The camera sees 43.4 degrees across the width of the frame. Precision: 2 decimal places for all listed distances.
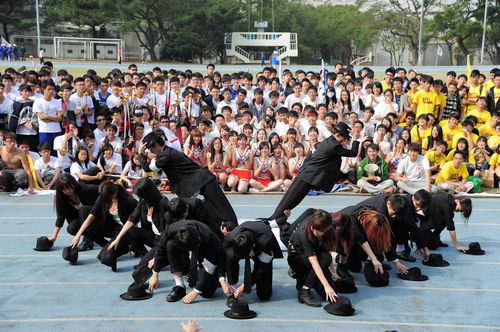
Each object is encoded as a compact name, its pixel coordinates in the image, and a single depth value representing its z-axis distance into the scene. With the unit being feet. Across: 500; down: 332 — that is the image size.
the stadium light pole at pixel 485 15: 135.68
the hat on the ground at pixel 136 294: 18.76
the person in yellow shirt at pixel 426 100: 39.29
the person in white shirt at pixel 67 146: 34.27
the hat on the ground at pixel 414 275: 20.65
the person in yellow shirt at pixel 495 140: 36.50
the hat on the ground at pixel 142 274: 19.42
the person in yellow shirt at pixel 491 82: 40.98
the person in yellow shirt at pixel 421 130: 36.60
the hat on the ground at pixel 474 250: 23.61
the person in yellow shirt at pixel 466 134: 36.19
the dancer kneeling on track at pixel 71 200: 22.38
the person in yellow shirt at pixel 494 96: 40.00
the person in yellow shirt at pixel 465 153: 34.69
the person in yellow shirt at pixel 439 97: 39.63
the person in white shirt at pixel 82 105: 36.19
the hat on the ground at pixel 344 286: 19.61
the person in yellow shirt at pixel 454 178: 33.91
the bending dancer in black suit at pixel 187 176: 22.09
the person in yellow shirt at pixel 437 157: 34.83
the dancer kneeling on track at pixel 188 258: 18.16
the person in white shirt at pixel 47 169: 33.88
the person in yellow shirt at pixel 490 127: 37.01
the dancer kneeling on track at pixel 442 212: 22.59
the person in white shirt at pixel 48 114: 34.81
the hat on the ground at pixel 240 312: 17.34
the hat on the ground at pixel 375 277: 20.03
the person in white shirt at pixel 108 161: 33.99
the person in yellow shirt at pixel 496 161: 35.40
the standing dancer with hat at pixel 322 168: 23.76
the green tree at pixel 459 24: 147.54
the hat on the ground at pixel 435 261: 22.11
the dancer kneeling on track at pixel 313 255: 17.76
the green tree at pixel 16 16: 147.33
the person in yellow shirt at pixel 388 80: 42.09
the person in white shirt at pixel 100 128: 35.73
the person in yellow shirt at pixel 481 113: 38.70
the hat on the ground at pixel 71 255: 21.94
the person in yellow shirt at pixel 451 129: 36.63
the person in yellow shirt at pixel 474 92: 40.81
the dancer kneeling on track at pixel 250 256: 17.92
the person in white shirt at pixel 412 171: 33.32
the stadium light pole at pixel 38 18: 138.48
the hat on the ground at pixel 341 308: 17.57
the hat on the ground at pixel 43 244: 23.81
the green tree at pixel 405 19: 159.53
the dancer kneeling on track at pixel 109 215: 21.43
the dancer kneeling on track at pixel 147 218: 20.15
